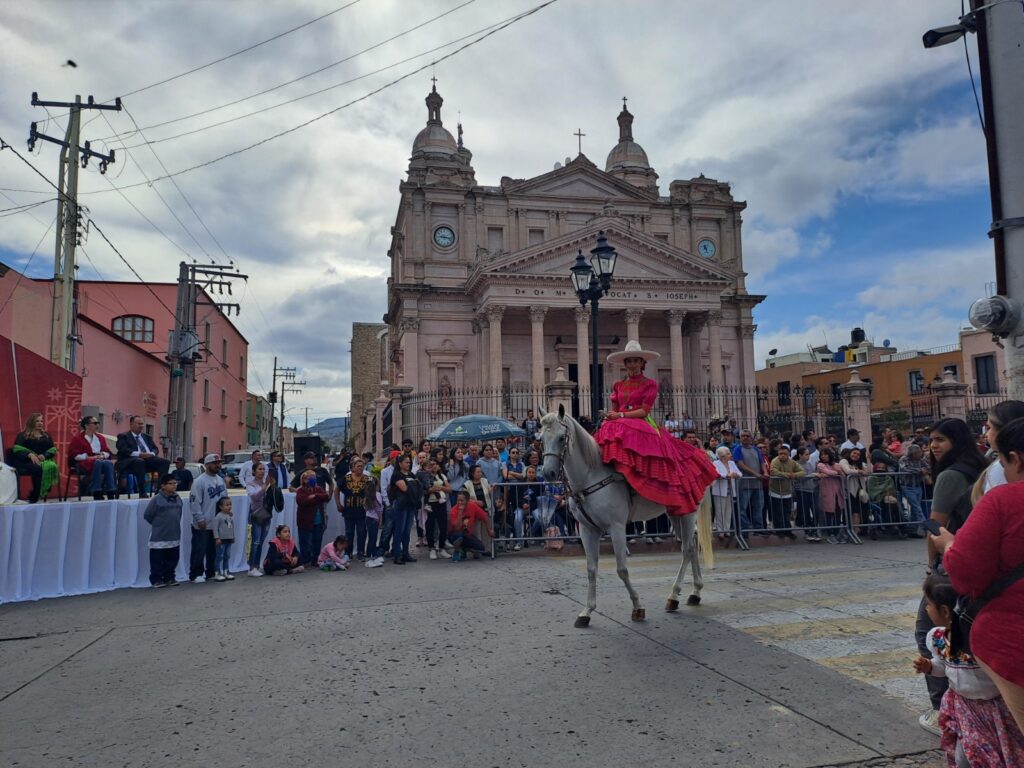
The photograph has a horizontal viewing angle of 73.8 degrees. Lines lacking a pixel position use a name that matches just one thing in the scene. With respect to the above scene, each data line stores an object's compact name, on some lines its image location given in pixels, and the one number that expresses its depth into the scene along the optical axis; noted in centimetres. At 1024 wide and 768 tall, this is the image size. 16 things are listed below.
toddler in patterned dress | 287
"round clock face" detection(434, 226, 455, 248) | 4028
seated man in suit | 1288
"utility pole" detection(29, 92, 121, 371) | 1886
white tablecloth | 919
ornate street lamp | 1254
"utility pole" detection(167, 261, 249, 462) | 2472
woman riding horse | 677
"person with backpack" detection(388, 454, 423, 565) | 1112
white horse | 646
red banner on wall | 1290
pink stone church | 3447
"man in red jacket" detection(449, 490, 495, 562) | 1128
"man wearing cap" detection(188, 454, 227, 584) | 1011
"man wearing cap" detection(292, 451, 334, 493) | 1138
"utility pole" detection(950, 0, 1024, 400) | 502
